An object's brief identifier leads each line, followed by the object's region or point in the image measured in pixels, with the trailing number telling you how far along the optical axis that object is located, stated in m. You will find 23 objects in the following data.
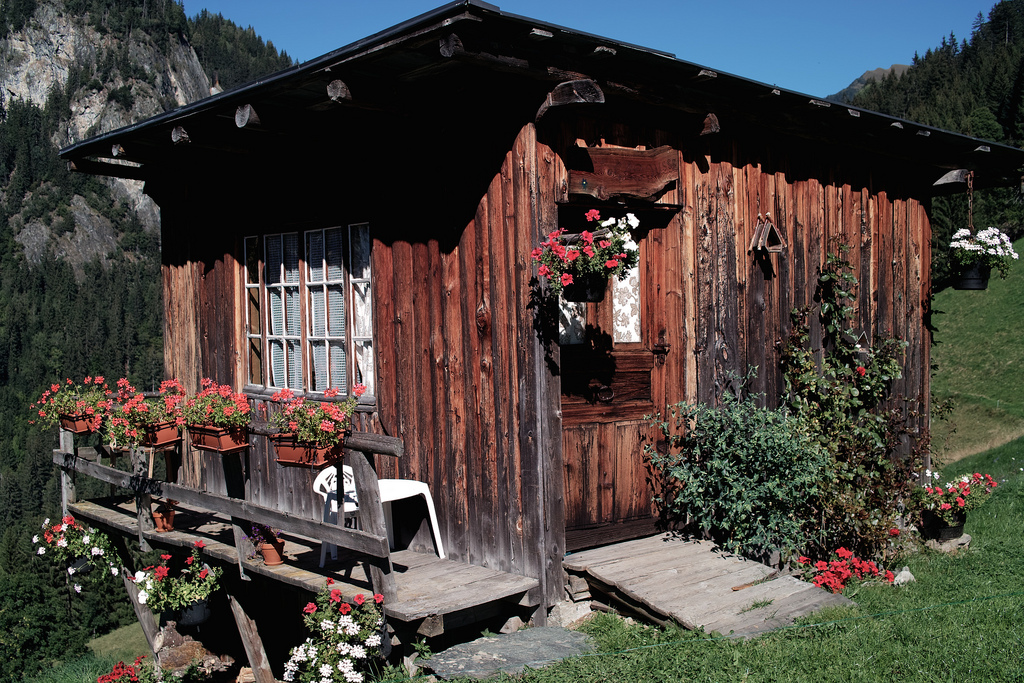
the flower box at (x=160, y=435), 6.20
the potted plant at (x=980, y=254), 8.03
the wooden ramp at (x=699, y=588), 4.67
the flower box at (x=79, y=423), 6.73
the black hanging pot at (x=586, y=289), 4.99
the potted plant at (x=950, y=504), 6.41
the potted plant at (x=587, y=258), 4.84
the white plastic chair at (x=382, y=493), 5.62
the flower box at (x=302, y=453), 4.98
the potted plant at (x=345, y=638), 4.65
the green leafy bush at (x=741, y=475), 5.60
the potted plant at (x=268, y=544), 5.53
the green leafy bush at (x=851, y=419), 5.90
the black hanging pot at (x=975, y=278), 8.17
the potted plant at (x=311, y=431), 4.87
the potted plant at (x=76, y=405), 6.70
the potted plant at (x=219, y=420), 5.70
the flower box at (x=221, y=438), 5.75
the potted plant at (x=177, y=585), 6.18
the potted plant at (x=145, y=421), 6.14
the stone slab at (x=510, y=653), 4.38
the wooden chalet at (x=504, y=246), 5.05
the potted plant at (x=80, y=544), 7.36
